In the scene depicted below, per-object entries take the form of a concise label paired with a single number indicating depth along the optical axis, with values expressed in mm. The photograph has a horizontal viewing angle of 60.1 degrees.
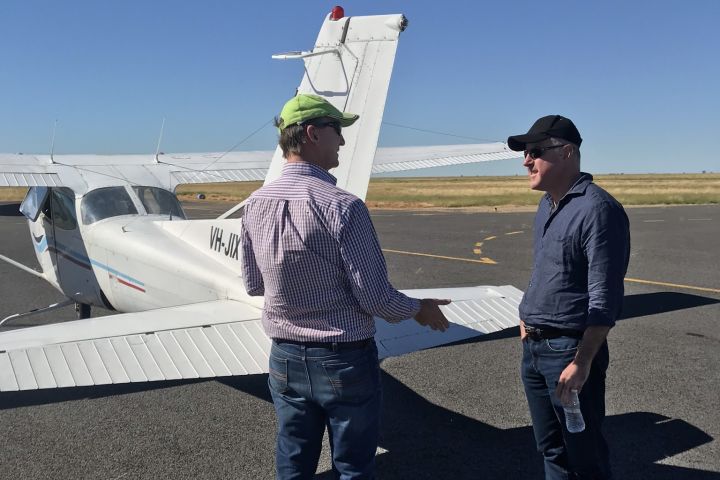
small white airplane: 3783
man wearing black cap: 2512
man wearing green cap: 2227
